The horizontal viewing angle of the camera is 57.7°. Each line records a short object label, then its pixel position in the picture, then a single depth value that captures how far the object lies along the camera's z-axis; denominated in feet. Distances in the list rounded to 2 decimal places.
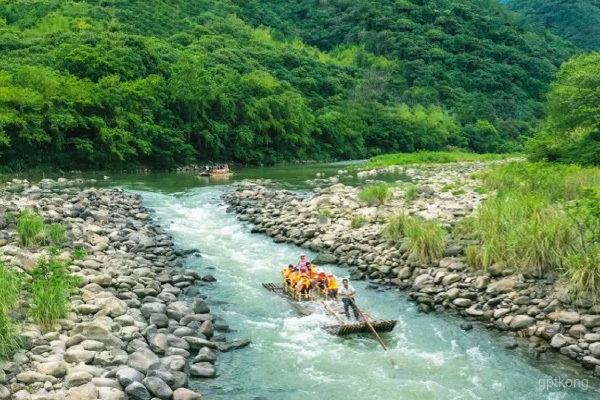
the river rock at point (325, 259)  52.95
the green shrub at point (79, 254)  42.37
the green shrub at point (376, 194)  66.69
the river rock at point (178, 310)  35.63
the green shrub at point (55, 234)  47.10
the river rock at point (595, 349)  30.53
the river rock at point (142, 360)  27.30
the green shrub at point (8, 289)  29.65
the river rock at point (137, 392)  24.93
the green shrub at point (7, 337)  25.98
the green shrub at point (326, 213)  63.93
